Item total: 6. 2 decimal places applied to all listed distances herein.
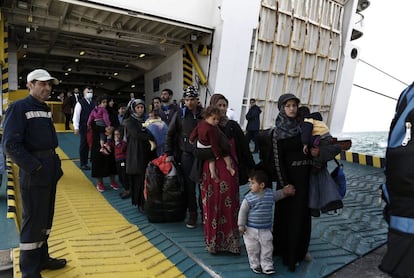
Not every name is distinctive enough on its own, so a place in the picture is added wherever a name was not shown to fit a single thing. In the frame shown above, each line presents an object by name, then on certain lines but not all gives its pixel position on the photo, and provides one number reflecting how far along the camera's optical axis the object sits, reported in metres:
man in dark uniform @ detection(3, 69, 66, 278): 2.32
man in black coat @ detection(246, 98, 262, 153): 8.73
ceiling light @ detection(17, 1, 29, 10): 6.67
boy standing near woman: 2.68
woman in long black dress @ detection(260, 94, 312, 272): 2.71
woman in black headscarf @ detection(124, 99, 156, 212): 4.08
